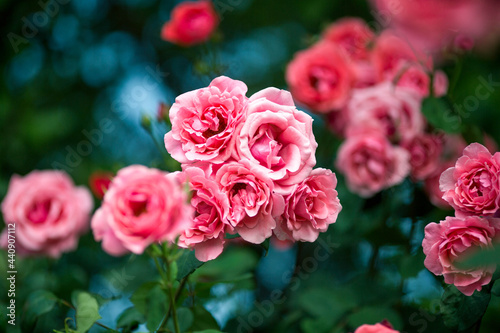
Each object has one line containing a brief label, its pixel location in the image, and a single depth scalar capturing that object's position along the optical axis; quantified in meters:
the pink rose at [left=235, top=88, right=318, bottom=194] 0.66
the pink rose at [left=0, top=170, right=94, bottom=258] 0.80
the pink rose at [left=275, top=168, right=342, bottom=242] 0.67
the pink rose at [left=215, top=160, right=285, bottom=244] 0.65
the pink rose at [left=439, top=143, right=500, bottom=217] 0.66
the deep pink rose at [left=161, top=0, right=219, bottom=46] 0.86
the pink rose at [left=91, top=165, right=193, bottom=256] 0.62
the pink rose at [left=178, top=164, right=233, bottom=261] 0.65
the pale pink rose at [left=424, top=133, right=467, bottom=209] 0.79
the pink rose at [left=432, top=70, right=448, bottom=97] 0.82
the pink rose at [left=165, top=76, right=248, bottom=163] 0.66
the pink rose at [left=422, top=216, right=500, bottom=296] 0.66
